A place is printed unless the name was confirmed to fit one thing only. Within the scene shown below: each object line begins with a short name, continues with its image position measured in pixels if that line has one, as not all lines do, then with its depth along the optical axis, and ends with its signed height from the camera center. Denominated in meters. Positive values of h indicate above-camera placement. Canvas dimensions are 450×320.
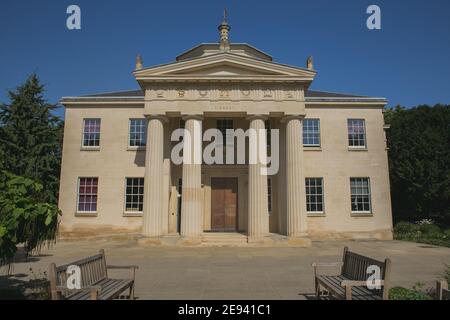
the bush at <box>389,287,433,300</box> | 6.63 -1.80
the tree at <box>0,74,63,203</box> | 24.12 +5.38
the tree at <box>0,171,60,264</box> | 5.38 -0.14
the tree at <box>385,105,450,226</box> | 26.42 +3.38
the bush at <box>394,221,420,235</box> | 24.90 -1.61
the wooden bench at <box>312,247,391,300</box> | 5.94 -1.47
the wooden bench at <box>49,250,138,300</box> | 5.67 -1.45
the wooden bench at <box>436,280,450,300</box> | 5.87 -1.50
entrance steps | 18.97 -1.91
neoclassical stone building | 19.83 +3.23
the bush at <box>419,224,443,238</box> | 23.49 -1.71
